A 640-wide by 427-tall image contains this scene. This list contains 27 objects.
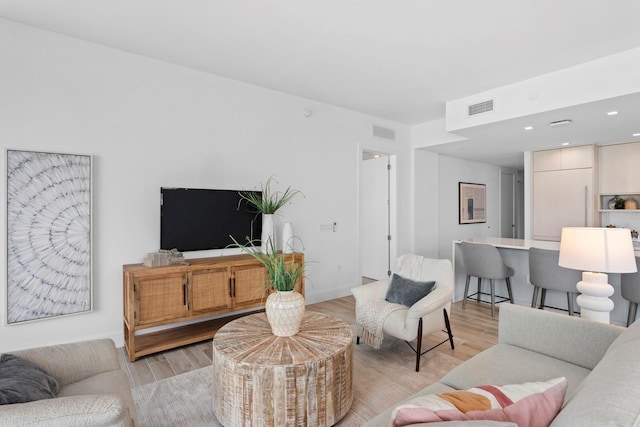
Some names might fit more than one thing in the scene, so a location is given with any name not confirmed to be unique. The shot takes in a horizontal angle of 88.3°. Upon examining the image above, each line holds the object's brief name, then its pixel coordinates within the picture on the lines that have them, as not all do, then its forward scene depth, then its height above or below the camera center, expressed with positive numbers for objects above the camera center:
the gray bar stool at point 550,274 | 3.33 -0.63
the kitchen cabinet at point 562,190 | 5.07 +0.38
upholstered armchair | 2.61 -0.80
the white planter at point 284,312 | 2.05 -0.61
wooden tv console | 2.83 -0.77
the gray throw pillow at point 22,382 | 1.22 -0.67
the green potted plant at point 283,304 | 2.06 -0.56
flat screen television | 3.19 -0.04
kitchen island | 3.46 -0.86
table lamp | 2.04 -0.29
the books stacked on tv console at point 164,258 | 2.98 -0.40
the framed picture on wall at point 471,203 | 6.47 +0.24
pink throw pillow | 0.90 -0.55
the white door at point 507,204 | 7.56 +0.23
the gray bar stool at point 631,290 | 2.94 -0.70
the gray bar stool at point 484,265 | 3.94 -0.62
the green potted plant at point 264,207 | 3.68 +0.09
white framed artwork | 2.61 -0.16
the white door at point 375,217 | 5.57 -0.05
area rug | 2.02 -1.26
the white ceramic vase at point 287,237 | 3.82 -0.26
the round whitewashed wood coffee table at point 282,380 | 1.75 -0.91
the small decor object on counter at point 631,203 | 5.02 +0.15
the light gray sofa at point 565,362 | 0.84 -0.68
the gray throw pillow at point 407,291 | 2.91 -0.69
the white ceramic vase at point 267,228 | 3.67 -0.15
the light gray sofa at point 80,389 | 0.99 -0.71
